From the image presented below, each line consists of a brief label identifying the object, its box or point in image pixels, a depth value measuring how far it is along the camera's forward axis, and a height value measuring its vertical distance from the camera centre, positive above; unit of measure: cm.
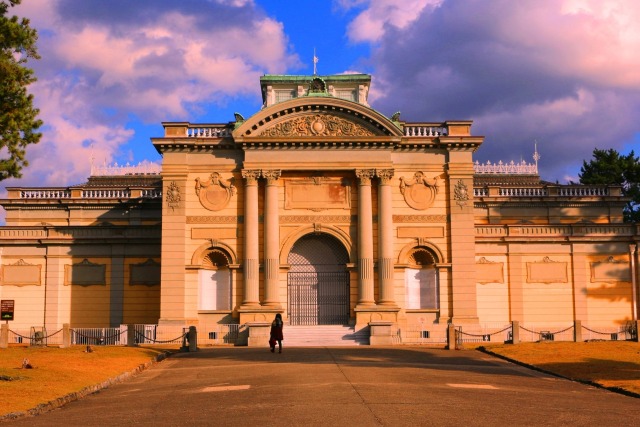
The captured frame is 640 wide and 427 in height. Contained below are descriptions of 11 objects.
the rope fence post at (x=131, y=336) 4619 -224
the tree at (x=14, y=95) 2725 +637
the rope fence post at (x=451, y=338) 4281 -226
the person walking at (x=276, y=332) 4008 -182
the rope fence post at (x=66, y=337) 4253 -210
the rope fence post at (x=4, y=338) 4391 -220
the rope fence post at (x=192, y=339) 4264 -223
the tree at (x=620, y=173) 8006 +1124
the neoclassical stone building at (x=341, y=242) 5094 +306
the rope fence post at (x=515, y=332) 4425 -205
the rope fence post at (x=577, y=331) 4526 -206
